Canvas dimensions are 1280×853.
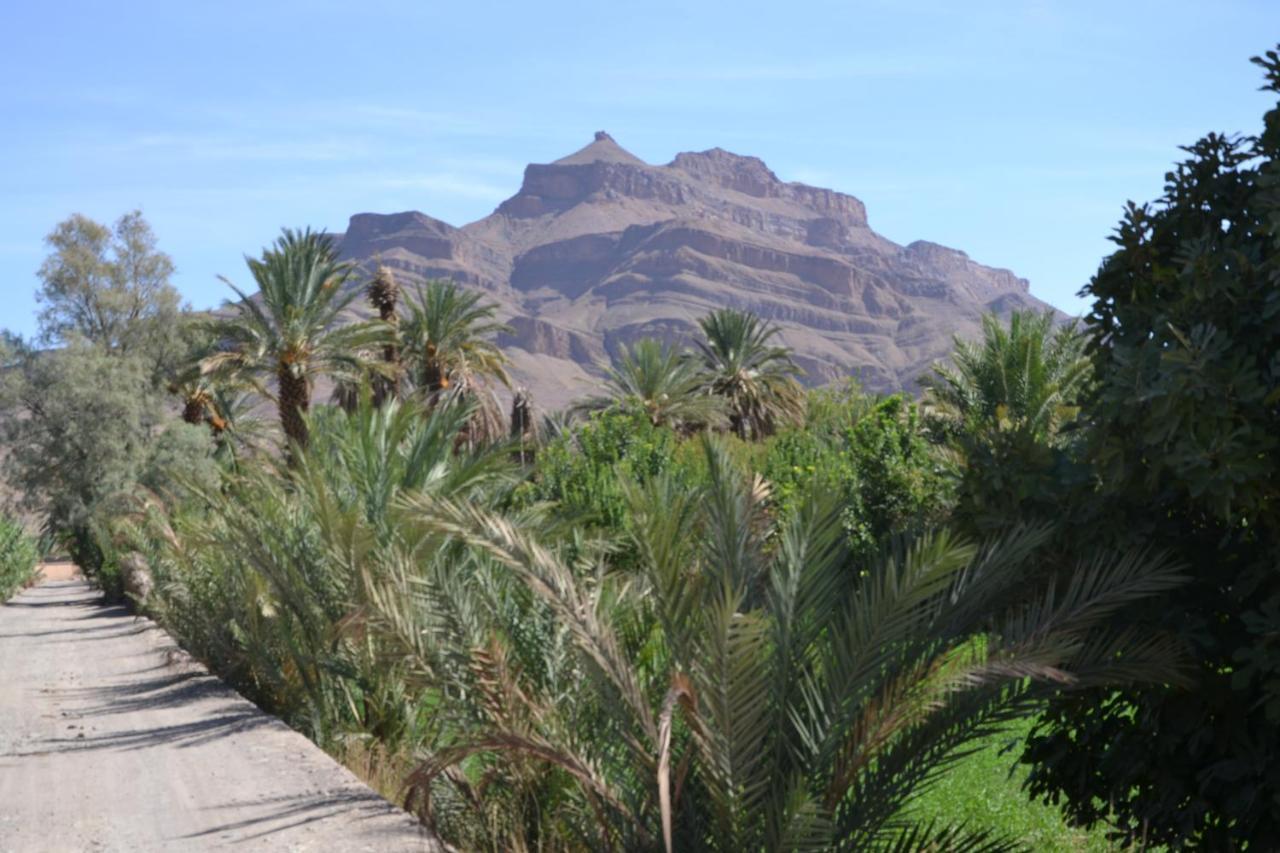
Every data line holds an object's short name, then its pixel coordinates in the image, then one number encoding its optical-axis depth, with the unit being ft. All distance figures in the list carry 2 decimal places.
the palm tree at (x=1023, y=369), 79.05
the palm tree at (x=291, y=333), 101.76
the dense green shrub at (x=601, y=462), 67.46
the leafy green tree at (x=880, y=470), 69.72
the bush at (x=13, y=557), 120.57
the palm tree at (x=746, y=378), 138.92
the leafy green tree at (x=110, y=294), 184.85
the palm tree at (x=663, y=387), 122.42
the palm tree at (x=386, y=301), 126.52
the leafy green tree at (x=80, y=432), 138.41
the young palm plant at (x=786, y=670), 15.65
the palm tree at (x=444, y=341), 125.90
